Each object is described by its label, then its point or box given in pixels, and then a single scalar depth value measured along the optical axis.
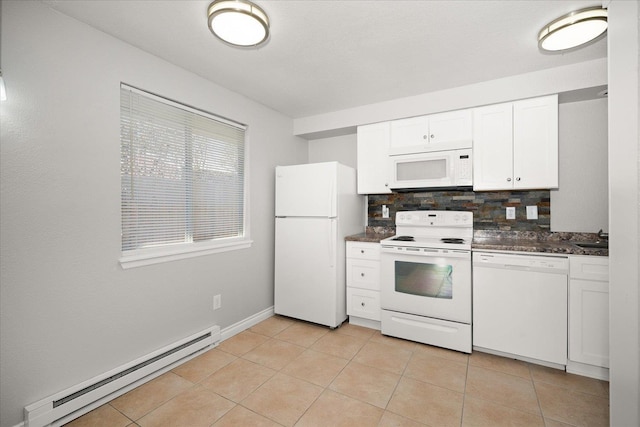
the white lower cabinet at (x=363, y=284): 2.99
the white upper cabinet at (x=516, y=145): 2.48
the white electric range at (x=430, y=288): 2.50
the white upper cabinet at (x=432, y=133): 2.80
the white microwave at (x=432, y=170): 2.79
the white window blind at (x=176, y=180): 2.12
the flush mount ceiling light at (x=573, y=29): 1.70
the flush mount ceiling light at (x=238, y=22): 1.61
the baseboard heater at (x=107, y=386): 1.61
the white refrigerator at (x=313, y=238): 3.01
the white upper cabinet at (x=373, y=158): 3.21
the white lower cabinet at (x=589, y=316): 2.06
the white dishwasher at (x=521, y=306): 2.21
